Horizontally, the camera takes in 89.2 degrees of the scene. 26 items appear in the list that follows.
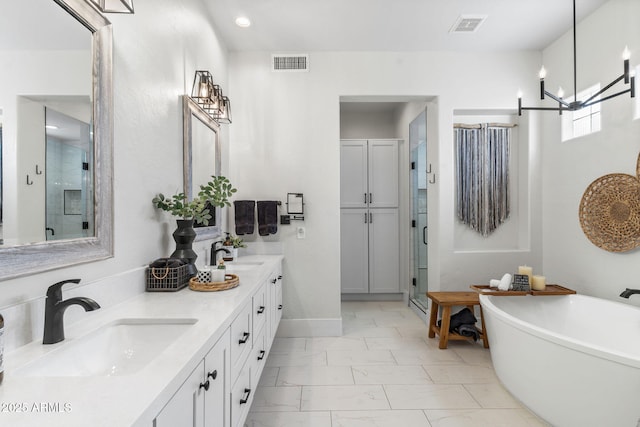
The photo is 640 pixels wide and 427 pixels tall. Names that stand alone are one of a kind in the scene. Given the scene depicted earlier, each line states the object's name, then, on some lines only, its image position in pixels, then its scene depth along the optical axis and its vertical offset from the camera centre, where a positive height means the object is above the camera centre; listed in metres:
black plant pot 1.84 -0.17
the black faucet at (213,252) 2.55 -0.32
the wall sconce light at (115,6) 1.33 +0.85
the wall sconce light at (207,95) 2.30 +0.86
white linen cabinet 4.57 -0.20
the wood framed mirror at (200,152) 2.19 +0.45
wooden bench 2.96 -0.88
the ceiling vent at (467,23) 2.75 +1.64
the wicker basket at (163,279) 1.65 -0.34
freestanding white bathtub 1.54 -0.86
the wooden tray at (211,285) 1.64 -0.38
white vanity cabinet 0.89 -0.62
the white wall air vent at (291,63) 3.32 +1.52
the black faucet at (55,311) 0.98 -0.31
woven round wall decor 2.35 -0.01
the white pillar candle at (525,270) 2.88 -0.54
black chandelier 1.72 +0.72
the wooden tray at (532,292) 2.70 -0.69
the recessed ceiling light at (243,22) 2.77 +1.65
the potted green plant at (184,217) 1.83 -0.03
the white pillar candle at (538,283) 2.79 -0.63
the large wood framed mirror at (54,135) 0.95 +0.27
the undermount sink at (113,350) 0.93 -0.45
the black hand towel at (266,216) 3.23 -0.04
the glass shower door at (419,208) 3.84 +0.03
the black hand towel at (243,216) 3.20 -0.04
